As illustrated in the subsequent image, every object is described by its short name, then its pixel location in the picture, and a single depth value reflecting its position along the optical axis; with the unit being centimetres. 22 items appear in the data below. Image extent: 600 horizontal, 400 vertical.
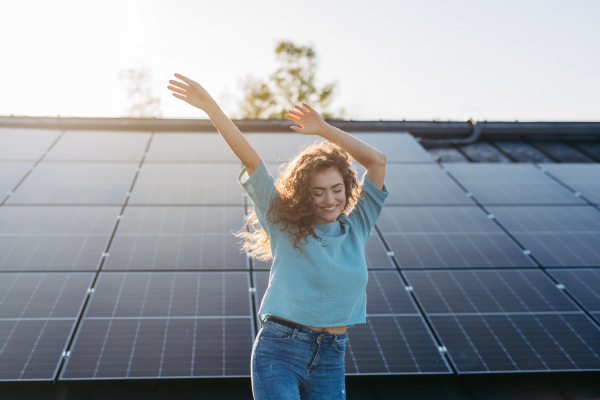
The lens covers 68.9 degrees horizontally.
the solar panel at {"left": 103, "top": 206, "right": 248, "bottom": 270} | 573
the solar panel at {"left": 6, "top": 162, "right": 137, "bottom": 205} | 688
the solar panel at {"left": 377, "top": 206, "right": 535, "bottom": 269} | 632
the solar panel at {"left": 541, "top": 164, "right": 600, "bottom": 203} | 870
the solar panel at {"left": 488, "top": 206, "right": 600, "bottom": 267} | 665
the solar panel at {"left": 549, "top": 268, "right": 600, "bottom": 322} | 579
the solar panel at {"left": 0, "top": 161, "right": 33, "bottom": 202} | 699
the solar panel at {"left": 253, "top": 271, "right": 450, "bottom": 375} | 474
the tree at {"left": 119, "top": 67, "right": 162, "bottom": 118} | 3894
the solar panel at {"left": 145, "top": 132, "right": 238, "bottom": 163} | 847
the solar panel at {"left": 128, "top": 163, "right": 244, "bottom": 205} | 711
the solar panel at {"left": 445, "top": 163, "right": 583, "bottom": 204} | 823
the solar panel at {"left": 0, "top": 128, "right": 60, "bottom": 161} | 811
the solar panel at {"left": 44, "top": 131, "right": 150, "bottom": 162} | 821
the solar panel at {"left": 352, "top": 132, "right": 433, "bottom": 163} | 950
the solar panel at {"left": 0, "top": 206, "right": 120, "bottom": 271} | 555
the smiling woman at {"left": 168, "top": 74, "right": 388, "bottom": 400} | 295
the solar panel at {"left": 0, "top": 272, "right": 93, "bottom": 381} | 431
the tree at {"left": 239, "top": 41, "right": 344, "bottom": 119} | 3919
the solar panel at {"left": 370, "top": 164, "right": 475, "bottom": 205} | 788
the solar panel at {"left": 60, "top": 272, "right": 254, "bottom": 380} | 441
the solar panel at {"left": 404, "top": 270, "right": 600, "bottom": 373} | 497
